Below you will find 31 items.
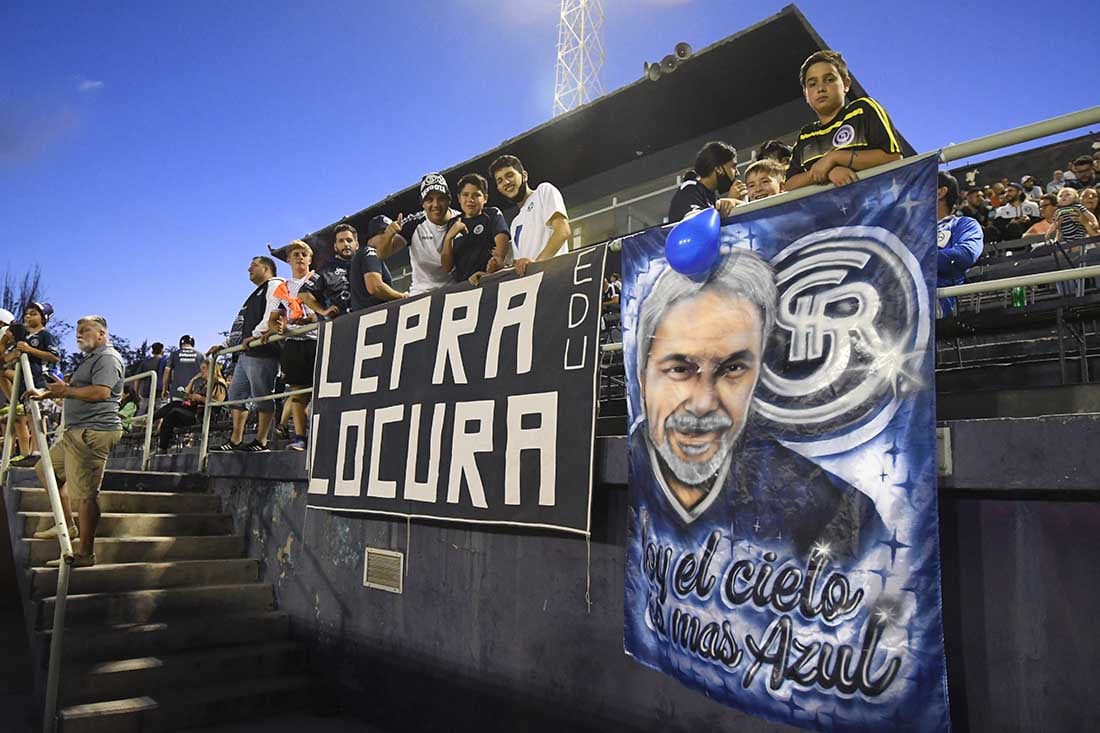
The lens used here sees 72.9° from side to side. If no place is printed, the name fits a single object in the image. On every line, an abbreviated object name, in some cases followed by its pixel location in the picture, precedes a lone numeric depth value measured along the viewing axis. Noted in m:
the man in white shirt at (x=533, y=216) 5.15
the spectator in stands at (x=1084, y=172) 8.15
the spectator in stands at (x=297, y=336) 6.81
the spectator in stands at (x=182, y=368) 11.29
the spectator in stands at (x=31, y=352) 8.15
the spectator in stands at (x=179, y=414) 10.00
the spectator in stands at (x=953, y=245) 4.05
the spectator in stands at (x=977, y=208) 8.35
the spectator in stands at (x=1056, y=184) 9.55
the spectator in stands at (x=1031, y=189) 9.53
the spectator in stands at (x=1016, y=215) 8.52
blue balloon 3.49
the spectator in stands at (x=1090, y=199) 6.18
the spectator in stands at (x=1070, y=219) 6.14
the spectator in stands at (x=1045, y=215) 7.04
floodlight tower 21.11
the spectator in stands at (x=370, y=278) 6.09
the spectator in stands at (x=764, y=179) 4.52
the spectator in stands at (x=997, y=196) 9.55
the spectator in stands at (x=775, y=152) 5.45
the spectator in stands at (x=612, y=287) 7.20
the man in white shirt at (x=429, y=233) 6.09
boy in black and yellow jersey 3.18
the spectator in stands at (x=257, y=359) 7.46
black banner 4.09
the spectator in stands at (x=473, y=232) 5.81
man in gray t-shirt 6.10
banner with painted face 2.71
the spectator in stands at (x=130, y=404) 12.09
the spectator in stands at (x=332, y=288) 7.12
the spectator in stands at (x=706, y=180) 4.56
